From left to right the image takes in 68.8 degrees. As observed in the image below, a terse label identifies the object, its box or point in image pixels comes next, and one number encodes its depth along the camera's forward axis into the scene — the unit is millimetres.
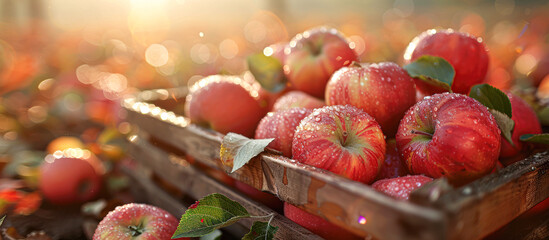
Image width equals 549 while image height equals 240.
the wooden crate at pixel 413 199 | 505
